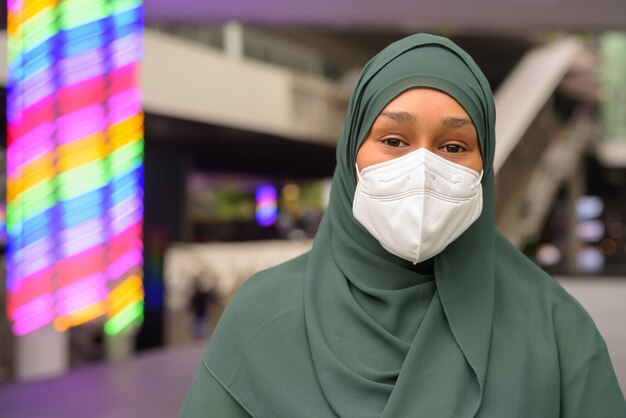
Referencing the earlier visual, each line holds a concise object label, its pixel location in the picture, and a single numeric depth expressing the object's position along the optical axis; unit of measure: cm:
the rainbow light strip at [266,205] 1741
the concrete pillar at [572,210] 1603
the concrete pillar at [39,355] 483
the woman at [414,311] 108
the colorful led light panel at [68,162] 439
